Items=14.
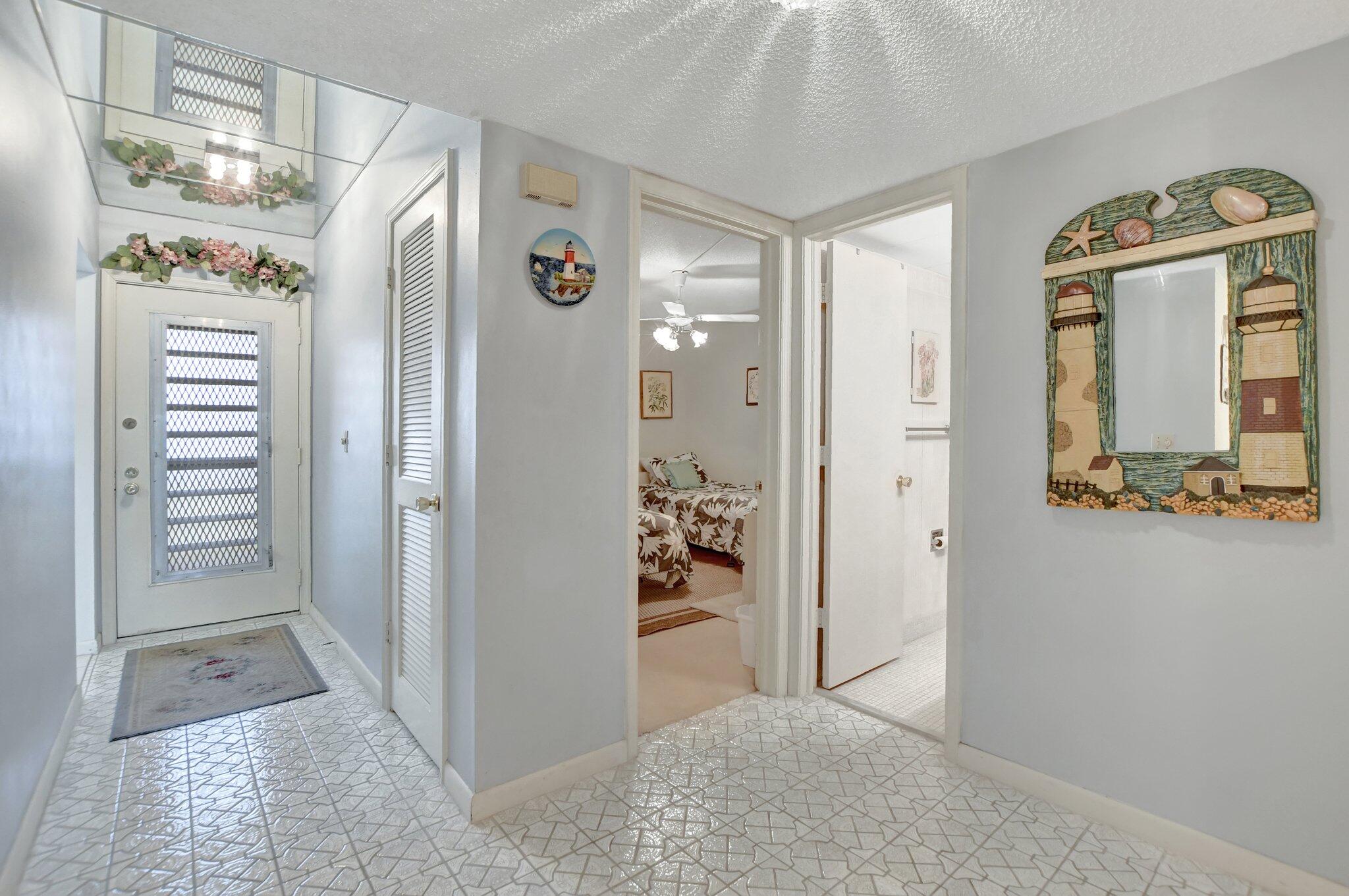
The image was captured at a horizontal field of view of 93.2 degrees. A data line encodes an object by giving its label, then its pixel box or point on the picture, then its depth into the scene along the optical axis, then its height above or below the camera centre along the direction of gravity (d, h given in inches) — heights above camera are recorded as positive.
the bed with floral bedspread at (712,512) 217.3 -23.1
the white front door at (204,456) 139.3 -2.4
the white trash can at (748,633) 125.6 -36.8
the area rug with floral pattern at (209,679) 104.7 -43.2
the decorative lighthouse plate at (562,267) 81.0 +23.3
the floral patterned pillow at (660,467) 269.7 -8.6
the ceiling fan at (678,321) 191.9 +39.7
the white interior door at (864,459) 116.3 -2.0
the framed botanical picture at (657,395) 287.6 +23.8
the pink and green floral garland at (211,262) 135.0 +41.0
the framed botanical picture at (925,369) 139.9 +17.8
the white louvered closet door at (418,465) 85.1 -2.8
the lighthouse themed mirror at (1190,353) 62.9 +10.5
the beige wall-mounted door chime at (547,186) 78.8 +33.0
